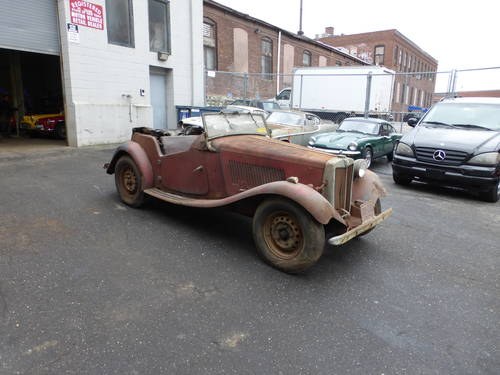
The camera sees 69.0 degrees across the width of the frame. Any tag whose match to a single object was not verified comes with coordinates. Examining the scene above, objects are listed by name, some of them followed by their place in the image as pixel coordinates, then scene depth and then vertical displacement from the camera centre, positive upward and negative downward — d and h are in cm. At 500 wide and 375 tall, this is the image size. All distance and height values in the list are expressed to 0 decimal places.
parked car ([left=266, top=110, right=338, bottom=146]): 1030 -46
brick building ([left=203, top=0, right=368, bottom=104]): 2119 +384
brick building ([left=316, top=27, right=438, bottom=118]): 4094 +688
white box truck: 1945 +99
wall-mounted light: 1288 +180
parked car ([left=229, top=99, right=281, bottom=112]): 1652 +24
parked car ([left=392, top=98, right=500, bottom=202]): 656 -67
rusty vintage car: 352 -83
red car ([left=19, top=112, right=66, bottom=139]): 1242 -64
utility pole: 3372 +728
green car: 930 -76
